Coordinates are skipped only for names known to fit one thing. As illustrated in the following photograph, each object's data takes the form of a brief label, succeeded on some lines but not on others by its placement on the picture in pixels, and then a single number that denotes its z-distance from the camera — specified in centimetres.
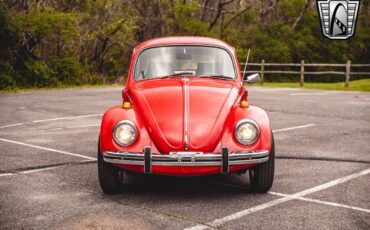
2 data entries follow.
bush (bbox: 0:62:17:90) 2466
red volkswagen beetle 528
